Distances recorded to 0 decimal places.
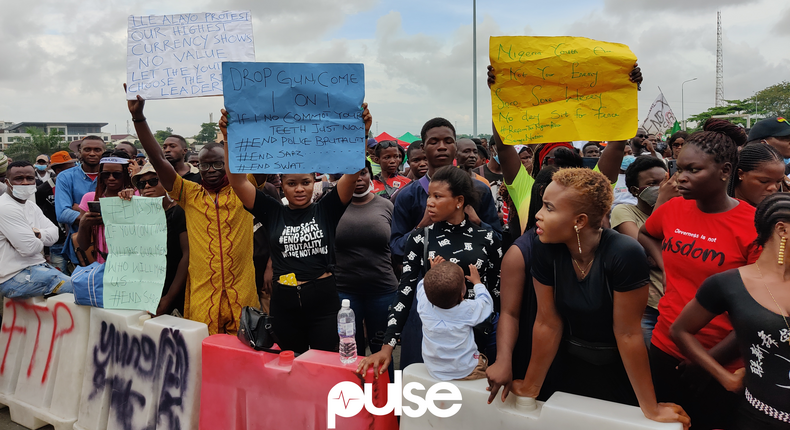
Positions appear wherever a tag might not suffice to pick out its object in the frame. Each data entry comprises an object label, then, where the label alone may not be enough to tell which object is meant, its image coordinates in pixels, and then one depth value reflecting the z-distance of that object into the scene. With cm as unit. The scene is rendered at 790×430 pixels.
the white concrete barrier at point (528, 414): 215
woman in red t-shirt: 248
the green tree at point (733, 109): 5515
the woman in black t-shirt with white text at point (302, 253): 337
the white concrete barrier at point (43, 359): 392
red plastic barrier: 280
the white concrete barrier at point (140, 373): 336
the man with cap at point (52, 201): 616
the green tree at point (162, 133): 9008
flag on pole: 1218
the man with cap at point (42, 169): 1031
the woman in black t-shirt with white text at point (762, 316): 198
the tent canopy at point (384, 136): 1248
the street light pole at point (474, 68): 1747
